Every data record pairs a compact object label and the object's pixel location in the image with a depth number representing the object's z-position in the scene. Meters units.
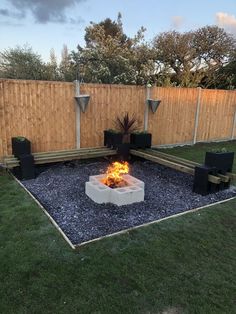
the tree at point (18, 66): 13.00
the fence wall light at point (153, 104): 7.45
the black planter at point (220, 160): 4.64
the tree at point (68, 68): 14.61
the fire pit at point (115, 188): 4.05
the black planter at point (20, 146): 5.38
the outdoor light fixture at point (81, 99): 6.23
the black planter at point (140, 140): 6.79
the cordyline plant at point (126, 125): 6.92
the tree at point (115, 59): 13.85
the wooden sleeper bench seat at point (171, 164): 4.56
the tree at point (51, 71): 13.78
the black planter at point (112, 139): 6.56
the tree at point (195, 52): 19.83
